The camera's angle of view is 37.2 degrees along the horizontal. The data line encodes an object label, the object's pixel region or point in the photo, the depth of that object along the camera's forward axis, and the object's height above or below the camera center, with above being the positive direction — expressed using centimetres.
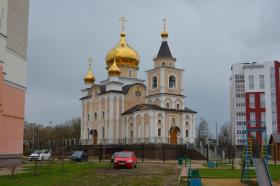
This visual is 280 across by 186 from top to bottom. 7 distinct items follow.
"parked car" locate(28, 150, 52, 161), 3916 -168
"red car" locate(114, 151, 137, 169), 2650 -142
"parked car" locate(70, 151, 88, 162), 3791 -163
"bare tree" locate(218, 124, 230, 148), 9426 +120
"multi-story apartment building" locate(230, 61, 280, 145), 8056 +858
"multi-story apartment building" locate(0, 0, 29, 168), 2208 +314
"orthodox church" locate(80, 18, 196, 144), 5056 +441
